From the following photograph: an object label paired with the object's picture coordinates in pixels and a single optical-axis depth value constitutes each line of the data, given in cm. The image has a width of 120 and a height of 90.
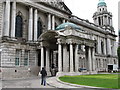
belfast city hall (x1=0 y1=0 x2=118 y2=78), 2073
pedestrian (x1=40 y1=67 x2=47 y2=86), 1263
